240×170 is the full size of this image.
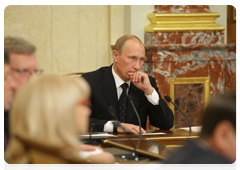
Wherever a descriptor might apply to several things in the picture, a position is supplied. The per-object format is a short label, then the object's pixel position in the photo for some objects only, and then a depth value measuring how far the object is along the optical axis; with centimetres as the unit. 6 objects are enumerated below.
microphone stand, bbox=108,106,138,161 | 446
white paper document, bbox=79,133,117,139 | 556
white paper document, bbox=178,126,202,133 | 653
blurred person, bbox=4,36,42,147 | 384
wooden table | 448
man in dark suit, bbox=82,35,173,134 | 715
